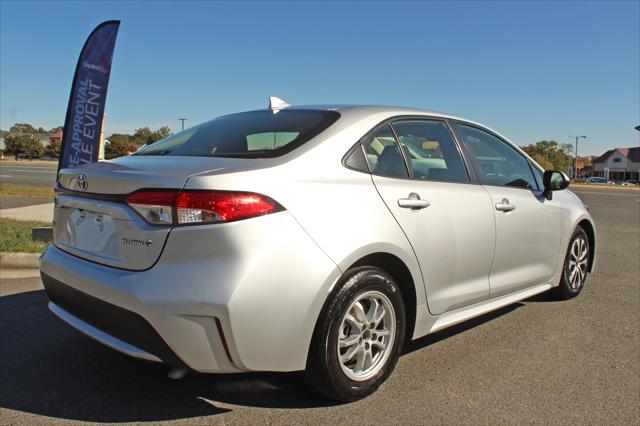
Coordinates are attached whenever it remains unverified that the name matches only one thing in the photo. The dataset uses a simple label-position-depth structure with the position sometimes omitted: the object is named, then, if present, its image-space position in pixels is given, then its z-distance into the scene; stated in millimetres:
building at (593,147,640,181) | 102269
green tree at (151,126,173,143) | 81375
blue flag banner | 7301
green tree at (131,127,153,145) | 85625
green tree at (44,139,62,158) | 82462
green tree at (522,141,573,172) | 110406
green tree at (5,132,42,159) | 81562
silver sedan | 2234
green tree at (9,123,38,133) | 124188
